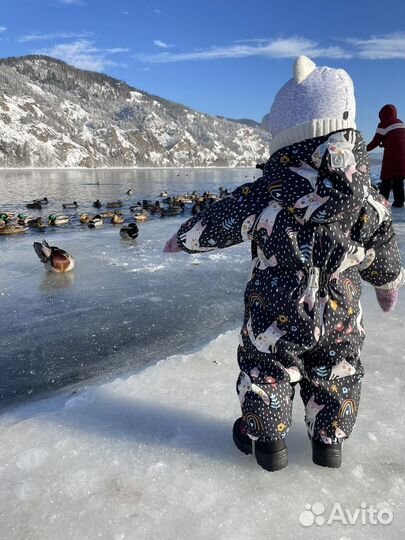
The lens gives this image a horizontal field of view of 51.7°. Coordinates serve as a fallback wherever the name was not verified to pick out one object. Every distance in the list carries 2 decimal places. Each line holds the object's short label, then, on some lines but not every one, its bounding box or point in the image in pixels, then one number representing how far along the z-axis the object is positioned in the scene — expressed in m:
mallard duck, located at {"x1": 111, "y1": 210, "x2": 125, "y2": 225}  13.69
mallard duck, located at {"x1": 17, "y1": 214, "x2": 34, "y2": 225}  13.14
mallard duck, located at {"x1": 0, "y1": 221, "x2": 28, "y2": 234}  11.67
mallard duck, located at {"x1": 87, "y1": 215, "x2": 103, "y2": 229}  13.35
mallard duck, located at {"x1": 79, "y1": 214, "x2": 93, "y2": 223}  15.04
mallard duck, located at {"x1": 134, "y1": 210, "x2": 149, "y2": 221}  14.90
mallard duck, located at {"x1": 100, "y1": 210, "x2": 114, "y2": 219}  15.80
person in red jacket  9.20
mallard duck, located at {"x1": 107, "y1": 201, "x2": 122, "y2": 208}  21.64
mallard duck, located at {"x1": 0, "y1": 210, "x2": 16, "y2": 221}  13.92
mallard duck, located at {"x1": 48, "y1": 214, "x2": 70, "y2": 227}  14.53
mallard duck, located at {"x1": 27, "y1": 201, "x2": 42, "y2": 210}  21.08
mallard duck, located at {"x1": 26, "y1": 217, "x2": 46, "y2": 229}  13.54
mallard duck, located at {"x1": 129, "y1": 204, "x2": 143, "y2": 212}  18.25
